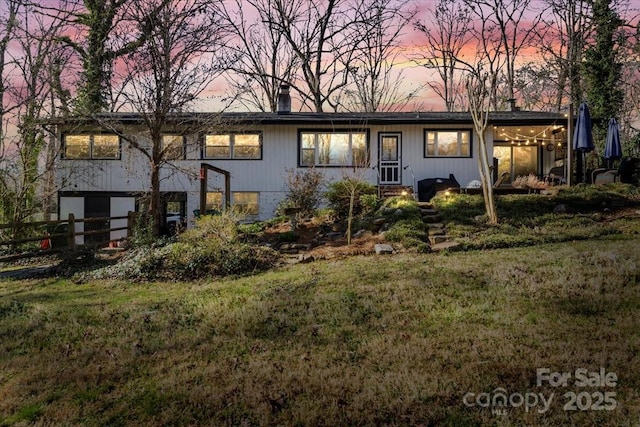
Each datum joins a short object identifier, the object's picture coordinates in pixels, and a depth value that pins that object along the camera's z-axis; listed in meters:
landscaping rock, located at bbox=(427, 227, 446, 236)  10.57
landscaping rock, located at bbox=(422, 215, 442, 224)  11.88
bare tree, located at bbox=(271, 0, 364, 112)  26.03
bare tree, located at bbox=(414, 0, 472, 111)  27.11
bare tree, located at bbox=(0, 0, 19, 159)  16.67
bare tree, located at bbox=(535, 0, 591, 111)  24.50
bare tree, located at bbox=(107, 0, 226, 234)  11.58
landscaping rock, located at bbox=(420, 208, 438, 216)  12.43
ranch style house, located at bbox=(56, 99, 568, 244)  17.23
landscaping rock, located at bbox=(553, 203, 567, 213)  11.88
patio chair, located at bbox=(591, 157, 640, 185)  14.11
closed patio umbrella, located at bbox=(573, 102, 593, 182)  13.63
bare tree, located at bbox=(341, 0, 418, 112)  26.19
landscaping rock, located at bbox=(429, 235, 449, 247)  9.95
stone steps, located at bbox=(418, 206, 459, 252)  9.45
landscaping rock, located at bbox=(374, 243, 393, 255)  9.34
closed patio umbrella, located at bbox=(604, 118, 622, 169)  14.45
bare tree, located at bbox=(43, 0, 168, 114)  12.40
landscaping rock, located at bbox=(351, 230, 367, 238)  11.23
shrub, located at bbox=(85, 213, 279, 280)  8.95
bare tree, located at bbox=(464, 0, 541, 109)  25.95
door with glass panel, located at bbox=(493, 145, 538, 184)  19.84
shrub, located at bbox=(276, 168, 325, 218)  14.91
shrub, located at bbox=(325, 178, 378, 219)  13.32
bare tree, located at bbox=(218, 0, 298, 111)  26.50
